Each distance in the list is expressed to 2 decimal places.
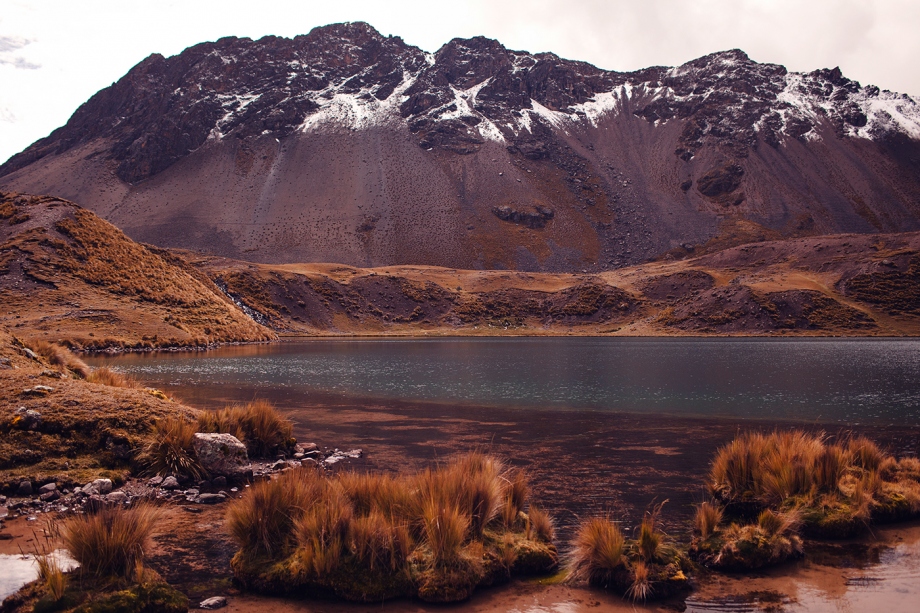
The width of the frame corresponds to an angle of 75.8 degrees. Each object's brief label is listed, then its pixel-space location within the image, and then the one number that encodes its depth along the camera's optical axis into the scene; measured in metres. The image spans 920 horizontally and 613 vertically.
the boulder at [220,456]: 12.56
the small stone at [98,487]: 10.82
